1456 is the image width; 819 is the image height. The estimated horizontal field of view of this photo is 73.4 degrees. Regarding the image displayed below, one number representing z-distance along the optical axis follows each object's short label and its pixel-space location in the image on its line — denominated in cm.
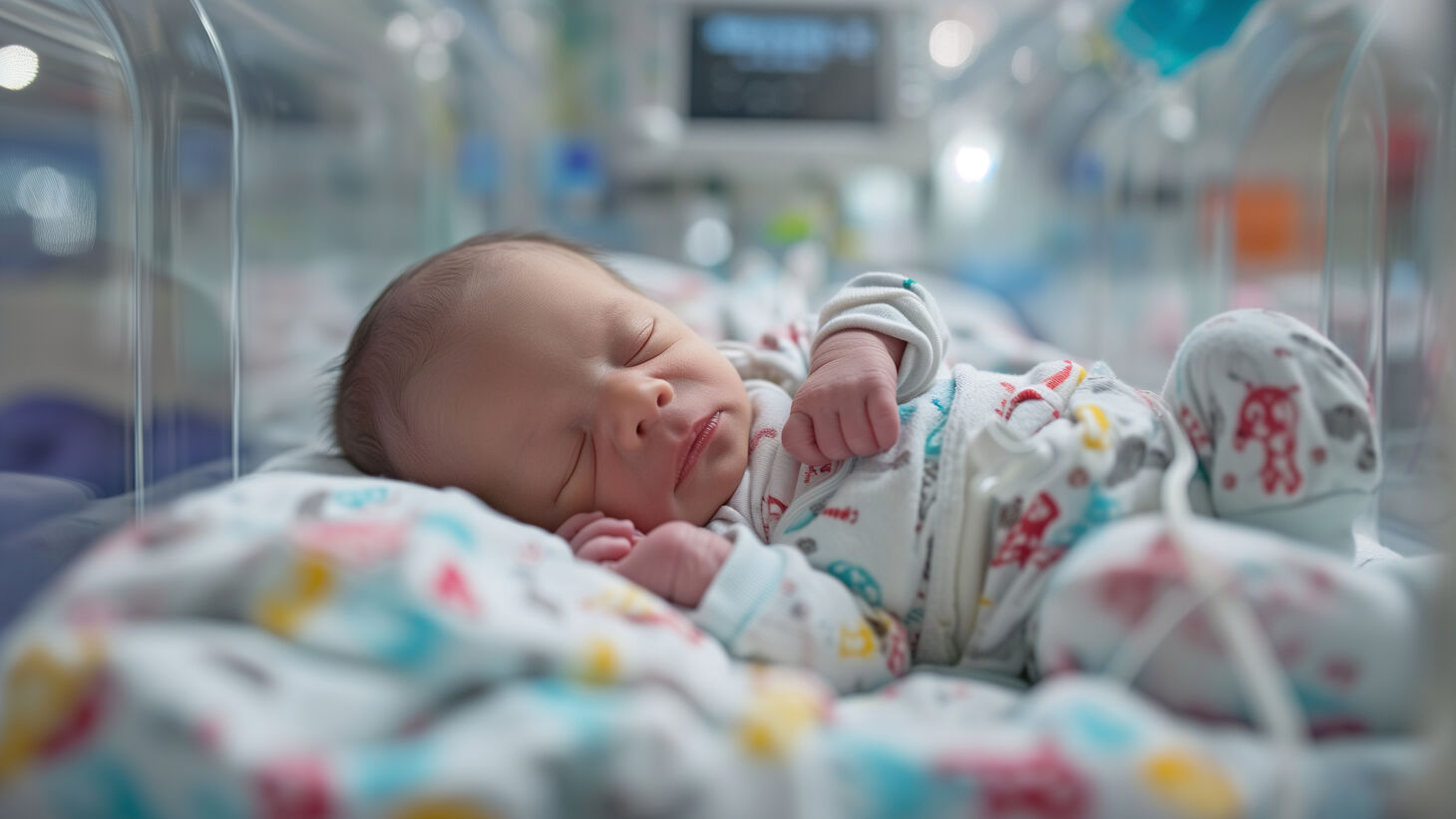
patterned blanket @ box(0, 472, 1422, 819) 35
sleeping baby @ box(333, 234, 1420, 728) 45
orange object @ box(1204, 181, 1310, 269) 108
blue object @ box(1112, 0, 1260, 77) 112
